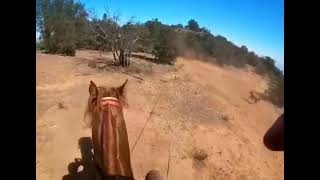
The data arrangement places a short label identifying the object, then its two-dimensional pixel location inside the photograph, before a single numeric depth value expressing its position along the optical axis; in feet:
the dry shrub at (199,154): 10.01
